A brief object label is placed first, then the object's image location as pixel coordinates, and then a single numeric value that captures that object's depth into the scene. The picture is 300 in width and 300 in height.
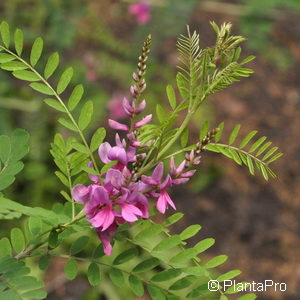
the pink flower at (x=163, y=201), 0.58
